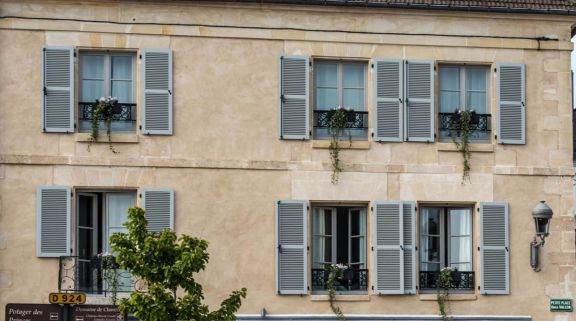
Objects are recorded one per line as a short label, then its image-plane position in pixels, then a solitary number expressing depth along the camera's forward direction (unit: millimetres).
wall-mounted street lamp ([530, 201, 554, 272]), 22938
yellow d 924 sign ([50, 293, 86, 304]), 19609
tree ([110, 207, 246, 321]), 18922
